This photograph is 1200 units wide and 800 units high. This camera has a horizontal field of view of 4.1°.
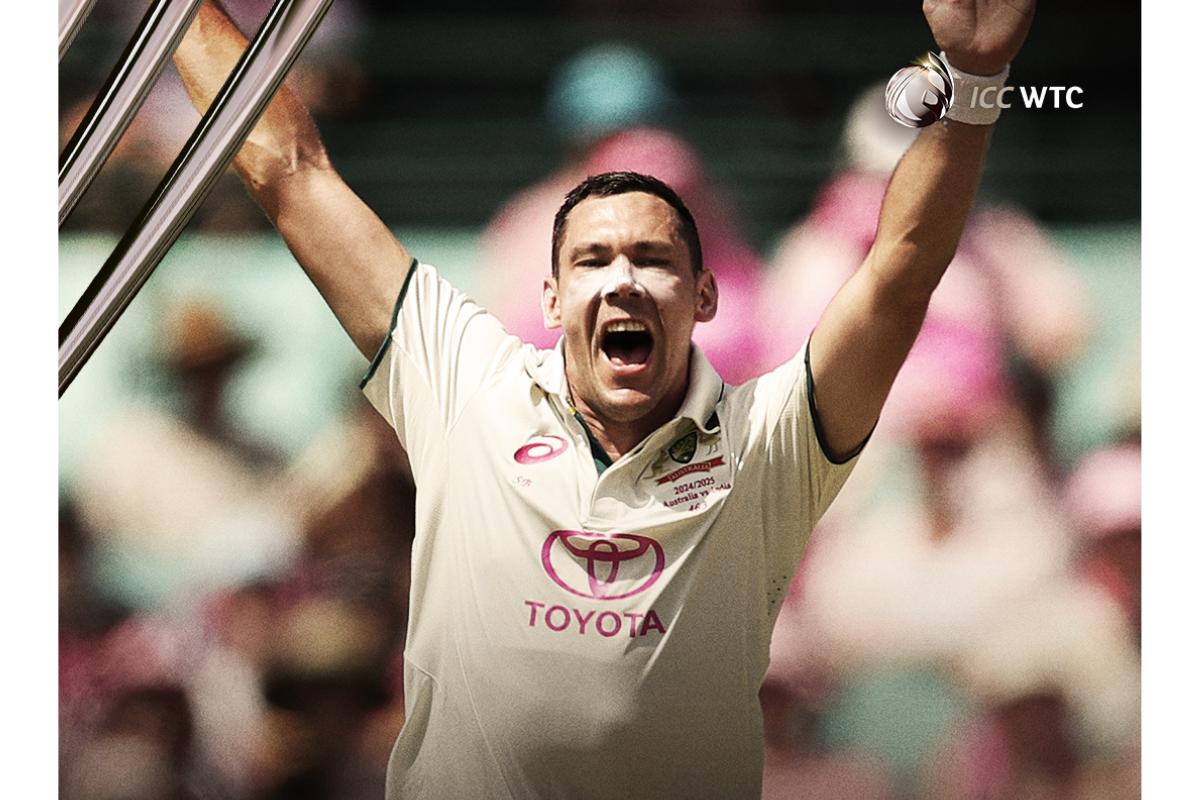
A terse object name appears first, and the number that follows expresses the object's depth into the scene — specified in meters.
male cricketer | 17.55
